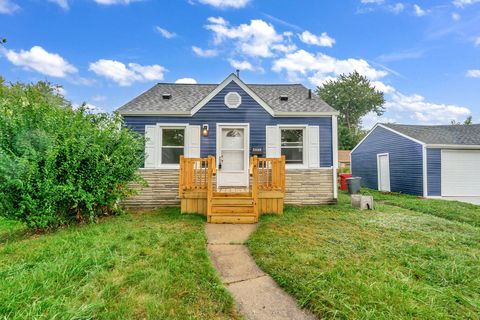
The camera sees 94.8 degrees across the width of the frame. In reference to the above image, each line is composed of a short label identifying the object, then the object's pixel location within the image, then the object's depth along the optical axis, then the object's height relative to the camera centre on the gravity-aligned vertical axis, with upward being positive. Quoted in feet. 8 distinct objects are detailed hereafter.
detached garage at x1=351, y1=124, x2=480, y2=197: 32.91 +0.80
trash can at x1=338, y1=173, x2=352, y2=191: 40.11 -3.03
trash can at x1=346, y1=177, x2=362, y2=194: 32.65 -3.03
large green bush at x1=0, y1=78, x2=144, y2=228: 13.47 +0.14
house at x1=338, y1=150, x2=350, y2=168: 91.04 +2.71
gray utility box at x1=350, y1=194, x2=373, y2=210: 21.86 -3.74
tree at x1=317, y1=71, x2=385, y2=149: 115.03 +34.57
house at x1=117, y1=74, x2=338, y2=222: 23.15 +2.70
